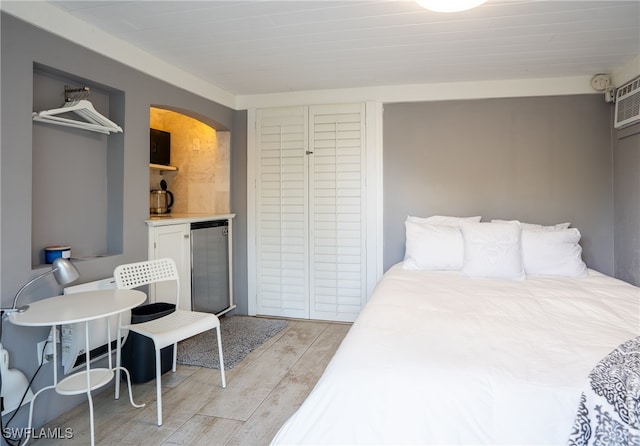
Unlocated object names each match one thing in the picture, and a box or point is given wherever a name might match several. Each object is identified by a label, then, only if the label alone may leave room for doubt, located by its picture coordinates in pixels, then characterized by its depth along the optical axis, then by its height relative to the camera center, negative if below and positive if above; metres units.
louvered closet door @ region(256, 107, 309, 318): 3.66 +0.09
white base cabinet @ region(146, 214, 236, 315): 2.71 -0.21
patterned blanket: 1.04 -0.54
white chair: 2.00 -0.59
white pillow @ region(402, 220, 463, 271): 2.74 -0.20
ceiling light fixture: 1.63 +0.97
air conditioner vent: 2.65 +0.88
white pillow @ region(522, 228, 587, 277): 2.57 -0.22
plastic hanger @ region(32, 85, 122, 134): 1.99 +0.62
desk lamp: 1.70 -0.23
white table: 1.58 -0.40
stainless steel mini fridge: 3.19 -0.41
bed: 1.08 -0.47
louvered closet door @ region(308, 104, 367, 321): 3.53 +0.12
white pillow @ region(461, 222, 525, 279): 2.48 -0.20
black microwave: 3.53 +0.74
